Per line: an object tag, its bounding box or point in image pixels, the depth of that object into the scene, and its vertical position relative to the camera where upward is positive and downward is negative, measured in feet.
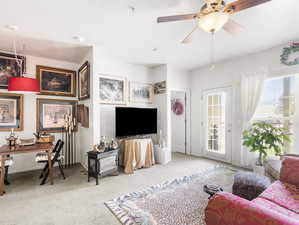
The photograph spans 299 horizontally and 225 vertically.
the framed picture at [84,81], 11.07 +2.61
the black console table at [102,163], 9.55 -3.32
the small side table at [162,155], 13.43 -3.77
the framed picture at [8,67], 11.02 +3.54
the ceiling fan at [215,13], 5.03 +3.57
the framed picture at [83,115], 11.57 -0.10
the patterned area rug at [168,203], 6.28 -4.45
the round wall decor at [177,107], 17.86 +0.77
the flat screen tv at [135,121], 11.78 -0.64
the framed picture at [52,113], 12.19 +0.08
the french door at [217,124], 13.65 -1.04
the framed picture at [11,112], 10.98 +0.16
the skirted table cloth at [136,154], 11.58 -3.32
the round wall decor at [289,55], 9.95 +4.01
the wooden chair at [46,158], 9.98 -3.00
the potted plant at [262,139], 9.84 -1.77
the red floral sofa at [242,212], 2.61 -1.88
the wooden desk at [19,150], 8.32 -2.12
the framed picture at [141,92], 14.32 +2.09
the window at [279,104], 10.47 +0.66
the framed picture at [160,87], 14.51 +2.57
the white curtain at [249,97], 11.49 +1.28
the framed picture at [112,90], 12.66 +2.07
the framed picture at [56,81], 12.32 +2.85
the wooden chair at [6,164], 9.00 -3.00
